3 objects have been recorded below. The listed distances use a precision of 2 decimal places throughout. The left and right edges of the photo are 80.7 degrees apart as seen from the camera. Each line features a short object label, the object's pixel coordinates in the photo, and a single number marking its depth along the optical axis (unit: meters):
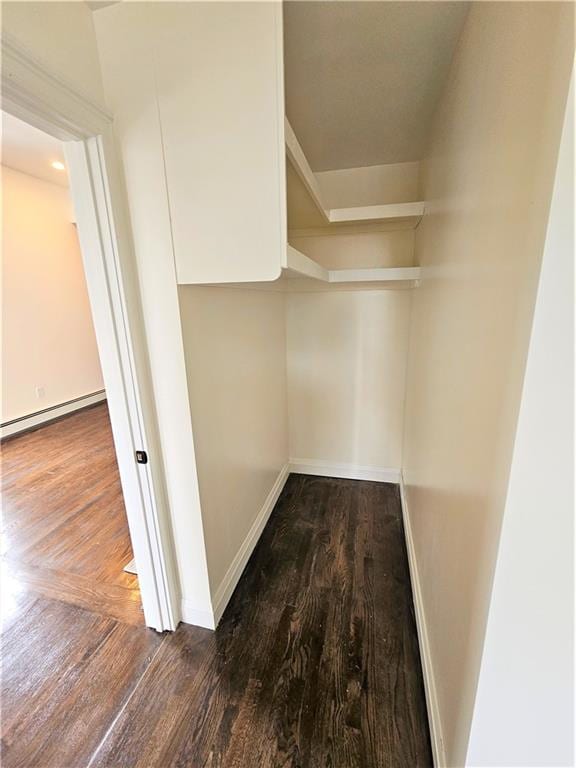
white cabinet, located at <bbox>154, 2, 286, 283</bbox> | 1.00
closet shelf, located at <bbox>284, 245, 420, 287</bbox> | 1.96
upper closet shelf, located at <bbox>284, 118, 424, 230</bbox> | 1.39
